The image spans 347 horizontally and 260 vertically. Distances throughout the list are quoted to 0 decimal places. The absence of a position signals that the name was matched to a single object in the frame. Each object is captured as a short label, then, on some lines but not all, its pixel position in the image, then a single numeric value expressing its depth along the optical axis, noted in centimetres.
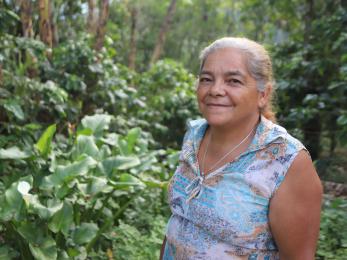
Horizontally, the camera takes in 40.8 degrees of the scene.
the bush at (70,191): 252
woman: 125
